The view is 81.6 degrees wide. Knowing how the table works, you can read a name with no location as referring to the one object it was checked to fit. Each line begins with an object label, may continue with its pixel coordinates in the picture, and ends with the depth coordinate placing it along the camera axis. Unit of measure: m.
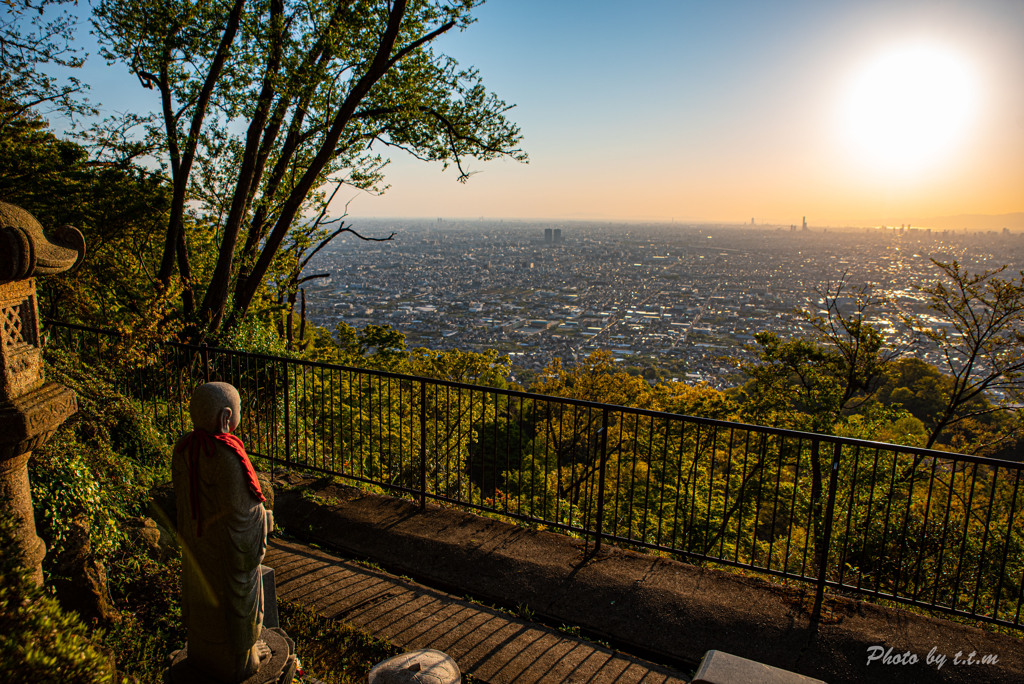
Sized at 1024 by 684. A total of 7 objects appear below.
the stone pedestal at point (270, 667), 2.90
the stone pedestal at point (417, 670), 2.87
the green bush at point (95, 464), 4.07
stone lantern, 2.80
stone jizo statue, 2.72
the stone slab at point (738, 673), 2.77
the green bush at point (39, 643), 2.08
